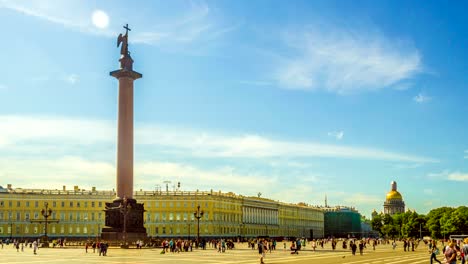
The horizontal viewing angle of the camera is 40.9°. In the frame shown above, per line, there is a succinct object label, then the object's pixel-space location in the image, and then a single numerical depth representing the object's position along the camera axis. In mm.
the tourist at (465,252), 23938
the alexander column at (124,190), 61875
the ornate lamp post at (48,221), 112862
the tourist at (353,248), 52344
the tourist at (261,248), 40938
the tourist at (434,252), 30289
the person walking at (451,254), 20873
